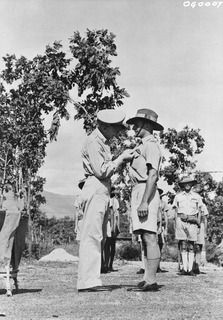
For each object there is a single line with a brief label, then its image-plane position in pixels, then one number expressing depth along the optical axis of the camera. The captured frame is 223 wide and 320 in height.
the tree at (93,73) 15.30
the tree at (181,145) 21.70
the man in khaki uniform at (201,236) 11.11
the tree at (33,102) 15.77
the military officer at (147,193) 6.32
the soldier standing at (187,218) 10.26
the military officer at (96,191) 6.04
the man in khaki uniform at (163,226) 12.24
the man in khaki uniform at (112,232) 11.78
